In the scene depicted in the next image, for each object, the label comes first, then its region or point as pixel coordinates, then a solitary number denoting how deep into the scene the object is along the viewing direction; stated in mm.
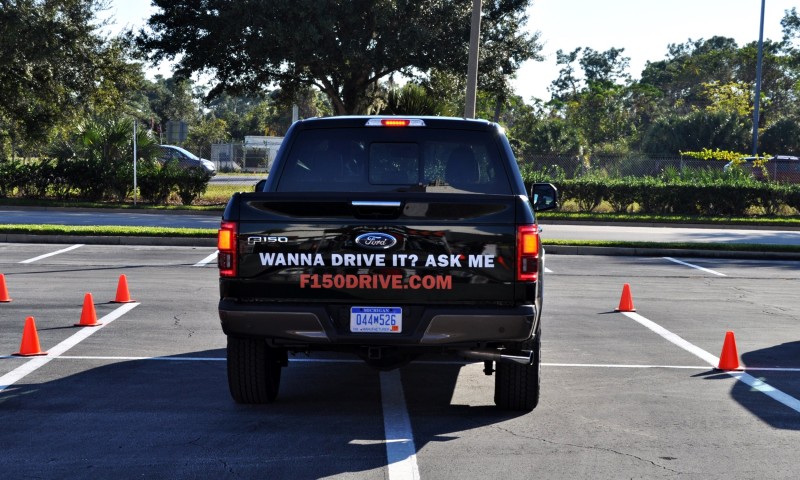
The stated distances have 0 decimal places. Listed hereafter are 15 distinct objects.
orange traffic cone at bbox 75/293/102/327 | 11102
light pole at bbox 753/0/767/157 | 45109
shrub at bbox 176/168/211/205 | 33625
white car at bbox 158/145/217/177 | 52938
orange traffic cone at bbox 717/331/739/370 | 9312
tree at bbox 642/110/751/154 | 61625
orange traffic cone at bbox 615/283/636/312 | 13125
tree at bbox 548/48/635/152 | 78000
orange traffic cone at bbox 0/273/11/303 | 12789
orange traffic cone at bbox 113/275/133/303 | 12992
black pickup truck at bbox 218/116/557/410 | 6758
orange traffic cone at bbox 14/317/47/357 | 9320
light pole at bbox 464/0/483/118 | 21342
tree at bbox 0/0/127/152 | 31766
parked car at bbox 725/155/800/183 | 40788
